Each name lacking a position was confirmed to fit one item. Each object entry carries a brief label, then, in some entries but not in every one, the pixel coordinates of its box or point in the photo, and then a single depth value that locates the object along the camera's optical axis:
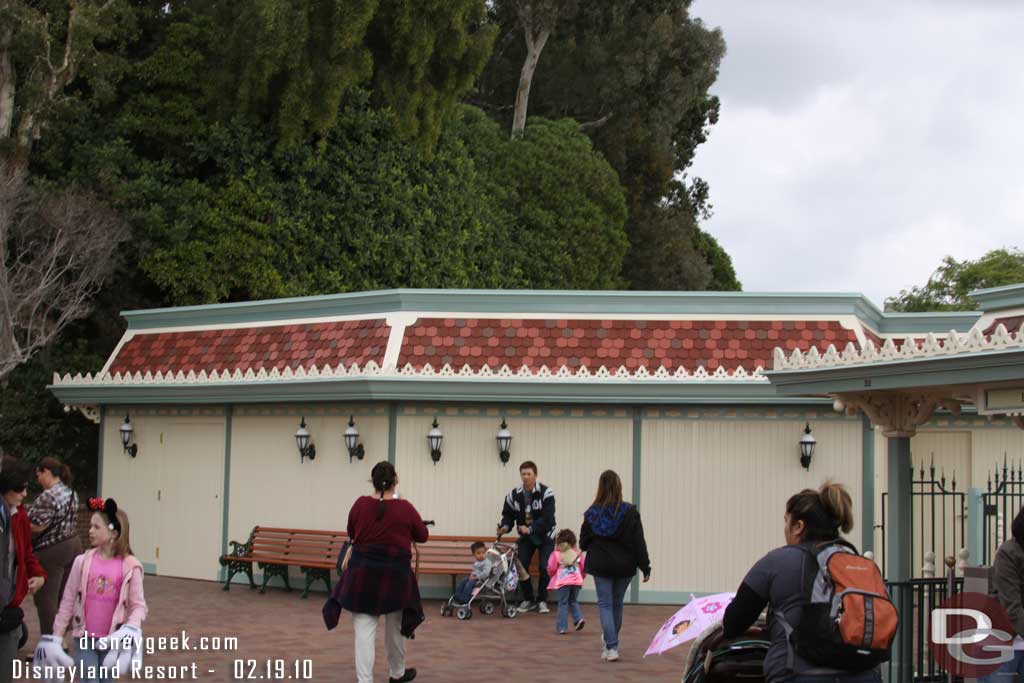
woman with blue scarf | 11.23
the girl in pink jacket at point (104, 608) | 7.12
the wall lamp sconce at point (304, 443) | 16.75
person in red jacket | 7.02
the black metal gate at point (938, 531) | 15.90
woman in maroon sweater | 9.44
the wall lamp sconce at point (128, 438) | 18.72
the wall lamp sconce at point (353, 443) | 16.23
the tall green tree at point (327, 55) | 25.31
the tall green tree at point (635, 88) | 38.78
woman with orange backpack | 5.41
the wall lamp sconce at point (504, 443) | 15.93
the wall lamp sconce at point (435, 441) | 15.98
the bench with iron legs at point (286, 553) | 16.06
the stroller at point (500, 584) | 14.38
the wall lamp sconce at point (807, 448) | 15.52
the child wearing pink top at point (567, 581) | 13.09
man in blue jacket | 14.69
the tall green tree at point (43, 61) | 22.78
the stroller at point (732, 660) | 7.01
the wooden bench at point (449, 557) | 15.42
